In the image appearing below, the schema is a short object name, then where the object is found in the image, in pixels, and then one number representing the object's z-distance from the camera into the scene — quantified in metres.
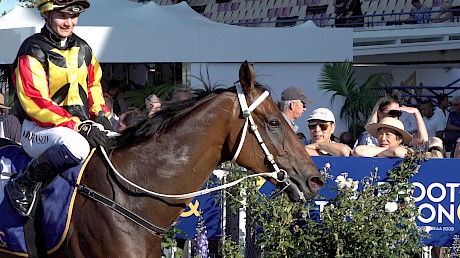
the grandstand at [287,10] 21.17
